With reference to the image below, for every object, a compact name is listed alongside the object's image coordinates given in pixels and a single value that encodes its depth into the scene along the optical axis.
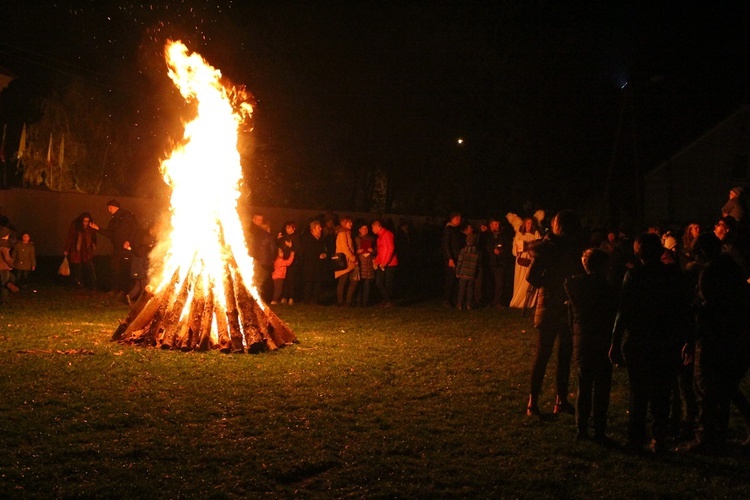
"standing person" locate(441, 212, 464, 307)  16.10
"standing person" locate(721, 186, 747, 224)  9.75
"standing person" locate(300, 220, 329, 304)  16.17
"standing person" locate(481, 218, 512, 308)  16.11
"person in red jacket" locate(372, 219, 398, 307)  16.11
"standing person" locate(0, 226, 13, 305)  14.55
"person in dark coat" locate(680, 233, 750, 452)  6.54
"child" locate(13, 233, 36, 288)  15.98
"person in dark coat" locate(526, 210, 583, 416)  7.37
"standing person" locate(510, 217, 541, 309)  15.52
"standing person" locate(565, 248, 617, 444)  6.79
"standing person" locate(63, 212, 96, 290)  16.36
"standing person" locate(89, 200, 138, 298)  15.71
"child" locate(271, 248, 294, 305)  15.66
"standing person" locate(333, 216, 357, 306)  15.92
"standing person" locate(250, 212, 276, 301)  15.48
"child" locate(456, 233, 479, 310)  15.66
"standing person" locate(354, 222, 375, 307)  15.82
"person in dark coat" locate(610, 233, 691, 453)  6.39
